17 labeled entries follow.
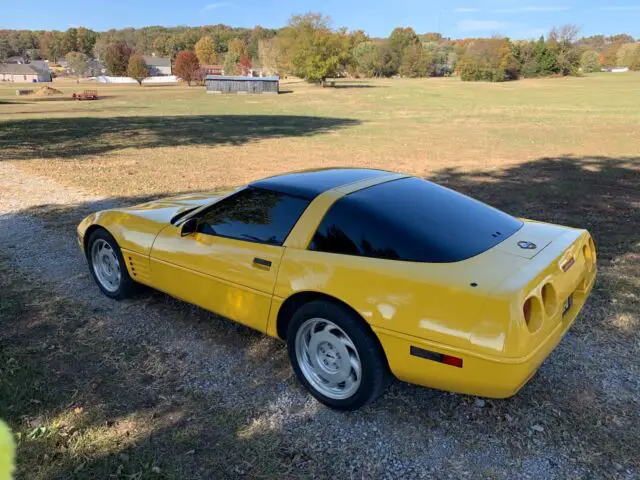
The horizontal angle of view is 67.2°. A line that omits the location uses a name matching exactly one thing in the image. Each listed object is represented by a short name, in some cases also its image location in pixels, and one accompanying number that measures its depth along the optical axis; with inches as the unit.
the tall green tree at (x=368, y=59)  4042.8
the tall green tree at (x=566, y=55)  3284.9
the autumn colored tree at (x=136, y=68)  3457.2
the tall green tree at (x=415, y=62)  3998.5
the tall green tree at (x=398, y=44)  4074.8
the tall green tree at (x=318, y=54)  2679.6
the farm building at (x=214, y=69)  4641.2
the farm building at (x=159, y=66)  5162.4
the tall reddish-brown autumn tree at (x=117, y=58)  3737.7
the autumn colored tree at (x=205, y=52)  5359.3
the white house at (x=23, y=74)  4202.8
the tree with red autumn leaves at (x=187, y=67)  3311.8
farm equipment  1777.8
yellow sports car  97.7
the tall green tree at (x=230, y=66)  4320.9
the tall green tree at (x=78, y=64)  4305.9
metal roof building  2169.0
